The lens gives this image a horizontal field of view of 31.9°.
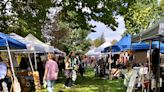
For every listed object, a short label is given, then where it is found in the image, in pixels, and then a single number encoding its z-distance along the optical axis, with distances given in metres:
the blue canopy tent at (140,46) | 14.83
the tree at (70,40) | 47.58
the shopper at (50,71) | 10.96
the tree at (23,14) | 18.64
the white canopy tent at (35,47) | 12.62
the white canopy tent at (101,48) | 25.34
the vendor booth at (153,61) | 8.29
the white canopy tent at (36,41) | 17.63
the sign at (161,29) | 7.17
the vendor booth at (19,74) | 9.88
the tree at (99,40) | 116.97
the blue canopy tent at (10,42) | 9.92
